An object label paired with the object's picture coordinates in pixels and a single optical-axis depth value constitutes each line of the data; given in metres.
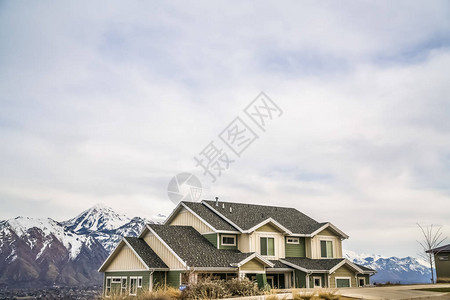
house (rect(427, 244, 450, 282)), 54.53
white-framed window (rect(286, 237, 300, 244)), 45.56
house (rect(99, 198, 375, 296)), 37.34
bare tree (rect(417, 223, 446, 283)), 56.87
